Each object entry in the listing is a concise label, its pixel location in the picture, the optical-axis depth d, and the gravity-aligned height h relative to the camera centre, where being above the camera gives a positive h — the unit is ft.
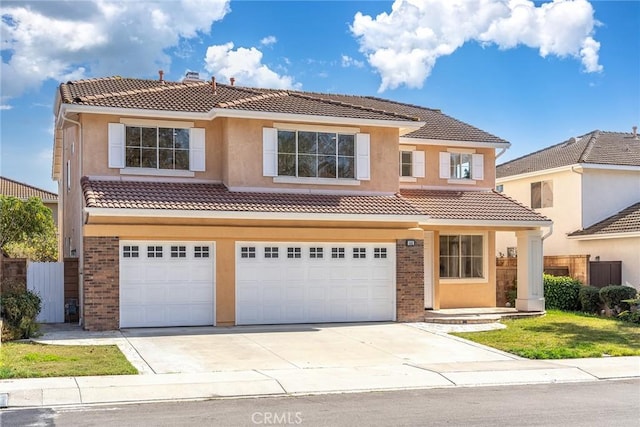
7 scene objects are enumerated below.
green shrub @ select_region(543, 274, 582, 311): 85.46 -5.69
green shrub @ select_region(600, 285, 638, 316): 78.59 -5.63
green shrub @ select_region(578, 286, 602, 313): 81.97 -6.19
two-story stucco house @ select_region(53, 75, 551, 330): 62.39 +2.50
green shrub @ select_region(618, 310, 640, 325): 73.60 -7.21
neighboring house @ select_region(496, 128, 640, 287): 90.22 +5.35
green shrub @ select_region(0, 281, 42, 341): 53.98 -4.83
